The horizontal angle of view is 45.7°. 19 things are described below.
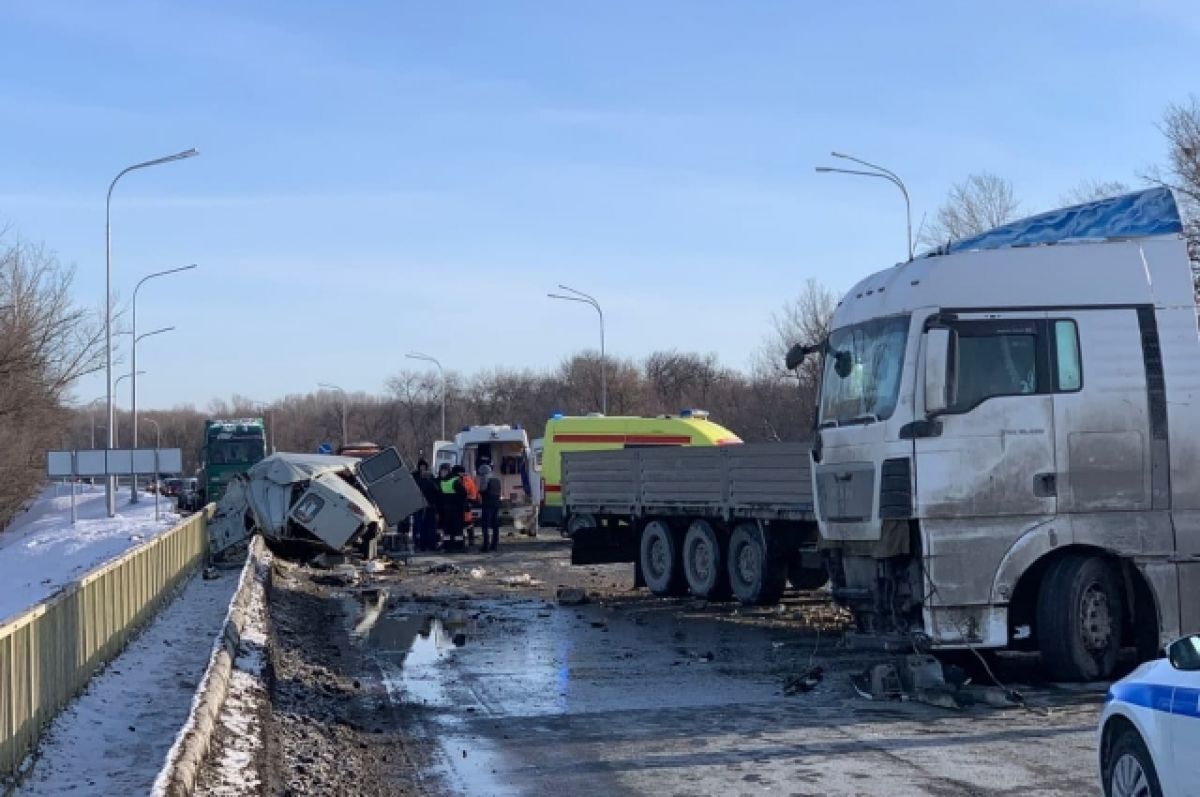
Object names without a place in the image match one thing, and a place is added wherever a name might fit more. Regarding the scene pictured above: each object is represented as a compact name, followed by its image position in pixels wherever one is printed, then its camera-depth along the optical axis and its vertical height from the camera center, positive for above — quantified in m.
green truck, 44.53 +0.83
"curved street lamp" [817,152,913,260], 29.56 +6.11
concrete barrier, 6.80 -1.42
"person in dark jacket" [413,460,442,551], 29.78 -0.91
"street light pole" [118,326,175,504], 53.84 -0.14
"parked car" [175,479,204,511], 51.89 -0.81
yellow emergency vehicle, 28.25 +0.67
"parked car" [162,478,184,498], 80.88 -0.49
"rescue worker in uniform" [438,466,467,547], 29.47 -0.63
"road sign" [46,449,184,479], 36.03 +0.46
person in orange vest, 29.61 -0.57
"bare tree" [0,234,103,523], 47.00 +3.67
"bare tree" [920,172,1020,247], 44.34 +7.51
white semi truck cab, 10.82 +0.04
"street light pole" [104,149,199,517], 33.62 +3.86
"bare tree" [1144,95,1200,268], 34.56 +7.11
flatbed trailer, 16.11 -0.63
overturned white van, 24.92 -0.49
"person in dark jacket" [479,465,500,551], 29.05 -0.66
